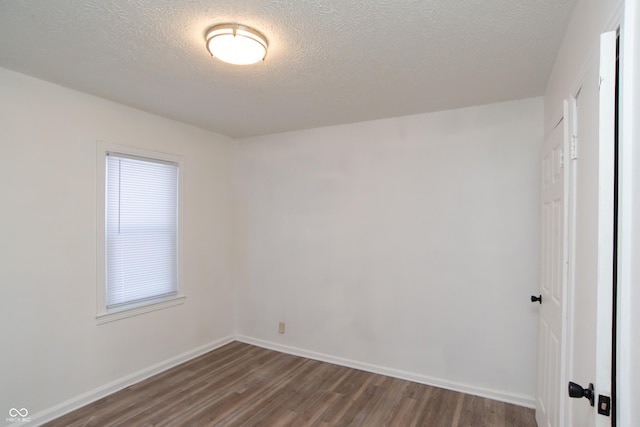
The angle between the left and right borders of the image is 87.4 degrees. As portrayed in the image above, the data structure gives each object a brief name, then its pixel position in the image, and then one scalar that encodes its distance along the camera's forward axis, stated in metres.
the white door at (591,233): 0.97
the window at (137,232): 2.97
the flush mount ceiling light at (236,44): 1.79
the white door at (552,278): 1.72
